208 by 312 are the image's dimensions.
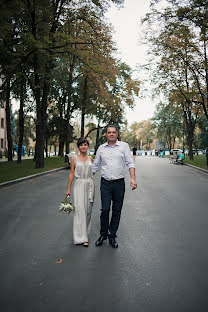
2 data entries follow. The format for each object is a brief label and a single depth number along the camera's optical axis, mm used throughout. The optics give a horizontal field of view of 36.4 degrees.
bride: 4891
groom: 4789
